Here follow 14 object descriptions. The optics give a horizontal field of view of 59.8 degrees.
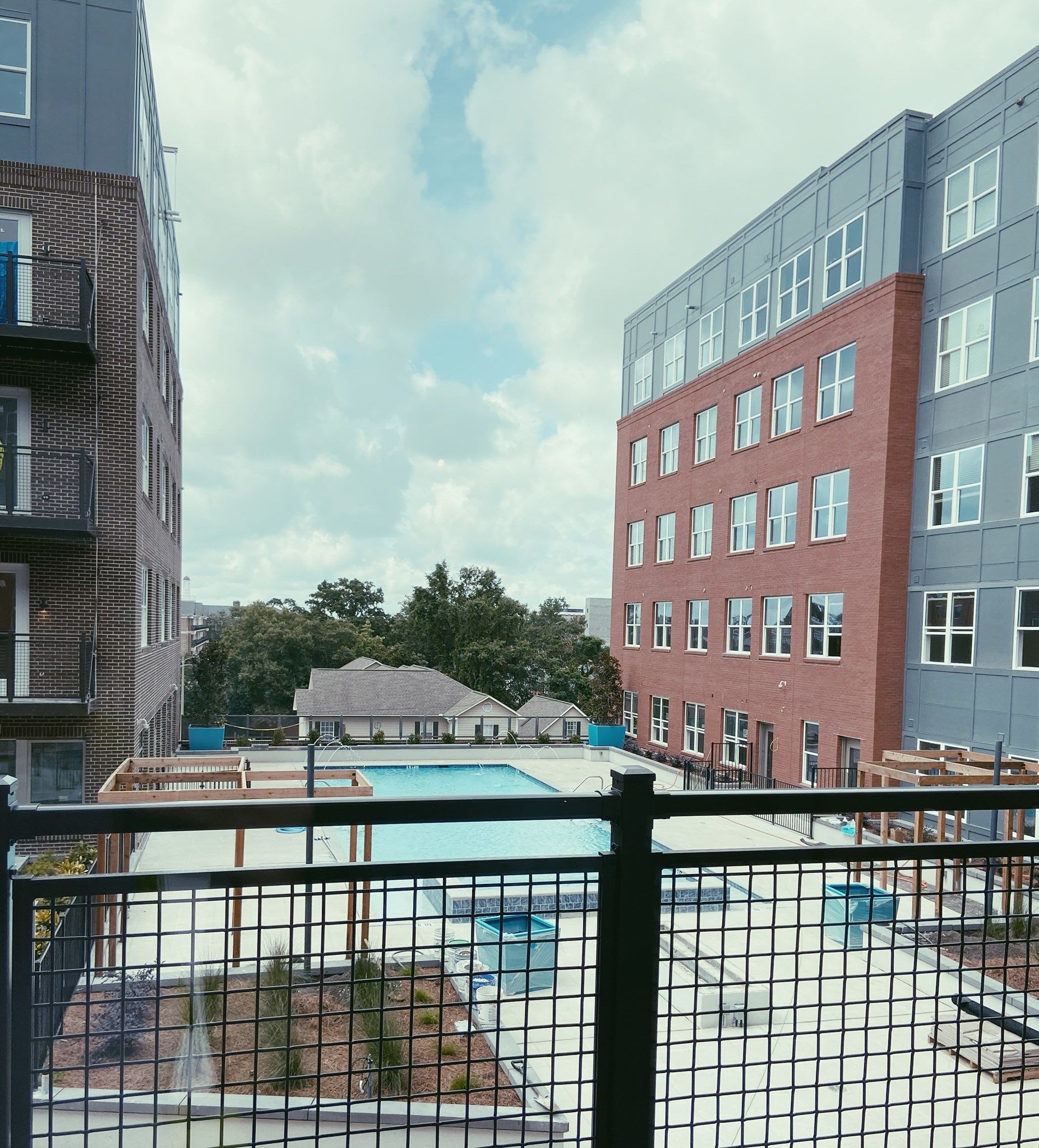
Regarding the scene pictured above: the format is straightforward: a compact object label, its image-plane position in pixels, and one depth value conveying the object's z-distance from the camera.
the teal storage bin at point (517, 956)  8.31
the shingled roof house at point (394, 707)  34.19
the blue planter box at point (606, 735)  27.47
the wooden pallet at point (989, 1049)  7.01
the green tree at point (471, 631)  46.66
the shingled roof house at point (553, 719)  31.53
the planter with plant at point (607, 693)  29.06
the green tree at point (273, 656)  47.38
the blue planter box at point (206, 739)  23.97
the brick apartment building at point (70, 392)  12.90
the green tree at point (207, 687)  30.09
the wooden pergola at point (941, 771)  11.38
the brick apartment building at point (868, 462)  15.46
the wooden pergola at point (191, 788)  9.16
